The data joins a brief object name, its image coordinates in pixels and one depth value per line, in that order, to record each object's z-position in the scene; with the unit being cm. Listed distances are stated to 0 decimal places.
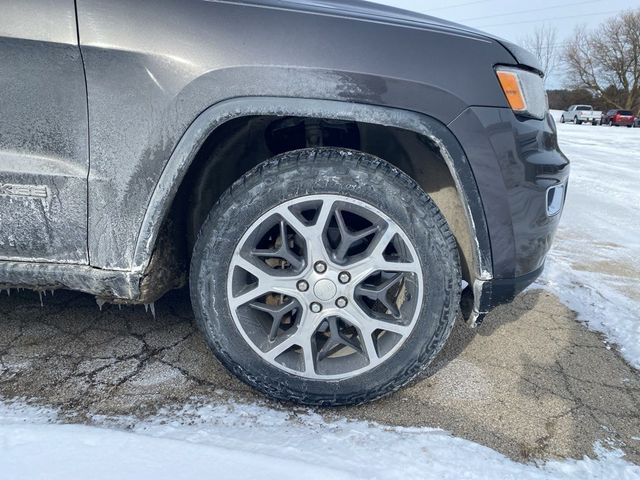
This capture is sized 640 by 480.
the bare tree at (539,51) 4570
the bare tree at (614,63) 3681
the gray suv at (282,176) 147
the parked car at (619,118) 3016
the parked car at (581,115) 3353
